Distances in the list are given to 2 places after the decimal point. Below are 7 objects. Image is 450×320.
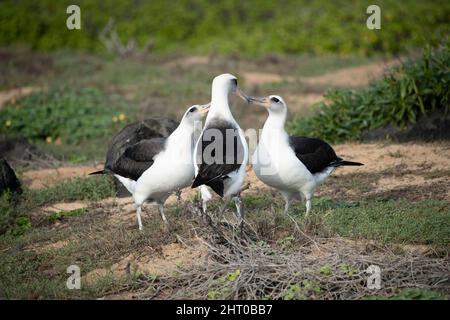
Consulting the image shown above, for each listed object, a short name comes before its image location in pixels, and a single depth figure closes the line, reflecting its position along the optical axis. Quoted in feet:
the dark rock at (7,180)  54.29
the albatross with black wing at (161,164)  42.73
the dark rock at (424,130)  61.26
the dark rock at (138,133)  55.77
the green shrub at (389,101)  62.64
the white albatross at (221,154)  40.65
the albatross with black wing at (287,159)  43.24
